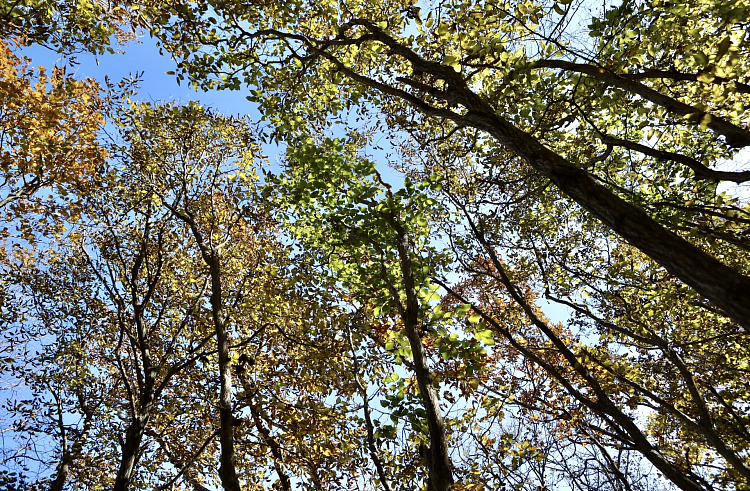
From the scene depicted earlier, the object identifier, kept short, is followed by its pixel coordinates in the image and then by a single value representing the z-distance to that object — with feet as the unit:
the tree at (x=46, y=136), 28.27
